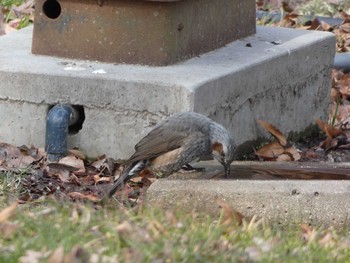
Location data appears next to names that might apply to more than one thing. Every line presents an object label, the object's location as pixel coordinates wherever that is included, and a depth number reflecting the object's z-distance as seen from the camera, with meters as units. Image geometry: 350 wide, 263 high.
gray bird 12.70
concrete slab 11.00
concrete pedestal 13.50
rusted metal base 14.07
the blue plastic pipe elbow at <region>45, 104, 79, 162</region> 13.66
